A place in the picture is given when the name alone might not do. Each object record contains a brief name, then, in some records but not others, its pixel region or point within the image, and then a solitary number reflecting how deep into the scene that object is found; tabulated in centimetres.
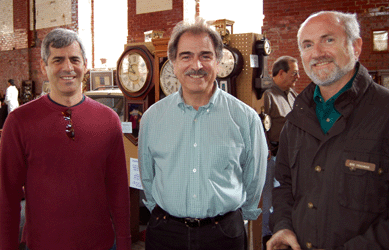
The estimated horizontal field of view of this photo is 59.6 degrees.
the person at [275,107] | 332
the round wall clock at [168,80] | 269
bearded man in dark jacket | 111
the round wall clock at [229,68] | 240
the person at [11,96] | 971
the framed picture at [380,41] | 539
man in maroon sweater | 137
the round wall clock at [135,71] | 284
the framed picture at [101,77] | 740
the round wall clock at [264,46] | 243
